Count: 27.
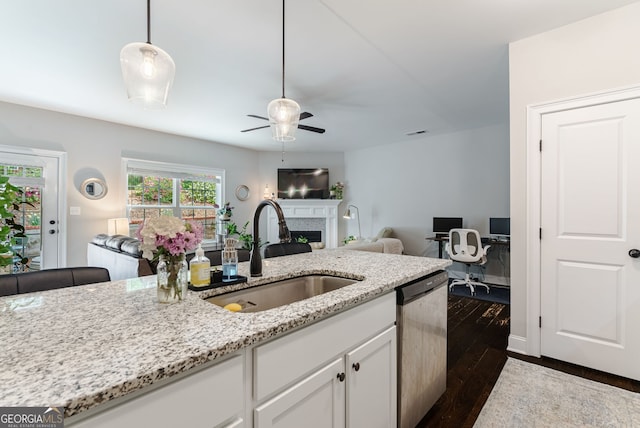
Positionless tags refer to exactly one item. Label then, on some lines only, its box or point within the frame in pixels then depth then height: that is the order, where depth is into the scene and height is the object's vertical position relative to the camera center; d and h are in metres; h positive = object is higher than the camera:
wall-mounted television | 7.13 +0.75
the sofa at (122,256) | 2.71 -0.45
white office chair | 4.44 -0.51
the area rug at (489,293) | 4.14 -1.15
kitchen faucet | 1.46 -0.10
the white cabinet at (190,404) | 0.60 -0.43
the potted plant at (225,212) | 6.49 +0.07
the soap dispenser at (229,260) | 1.41 -0.21
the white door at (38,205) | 4.20 +0.15
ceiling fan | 3.69 +1.23
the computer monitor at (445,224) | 5.36 -0.15
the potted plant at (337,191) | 7.15 +0.59
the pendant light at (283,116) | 2.56 +0.86
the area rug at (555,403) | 1.74 -1.18
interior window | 5.41 +0.47
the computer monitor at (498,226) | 4.72 -0.17
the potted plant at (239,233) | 6.39 -0.39
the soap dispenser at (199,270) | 1.25 -0.23
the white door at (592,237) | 2.13 -0.16
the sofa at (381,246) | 4.35 -0.47
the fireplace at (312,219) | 7.12 -0.08
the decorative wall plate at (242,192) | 6.86 +0.53
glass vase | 1.07 -0.23
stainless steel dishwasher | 1.53 -0.72
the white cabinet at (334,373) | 0.91 -0.57
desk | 4.57 -0.40
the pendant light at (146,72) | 1.53 +0.75
